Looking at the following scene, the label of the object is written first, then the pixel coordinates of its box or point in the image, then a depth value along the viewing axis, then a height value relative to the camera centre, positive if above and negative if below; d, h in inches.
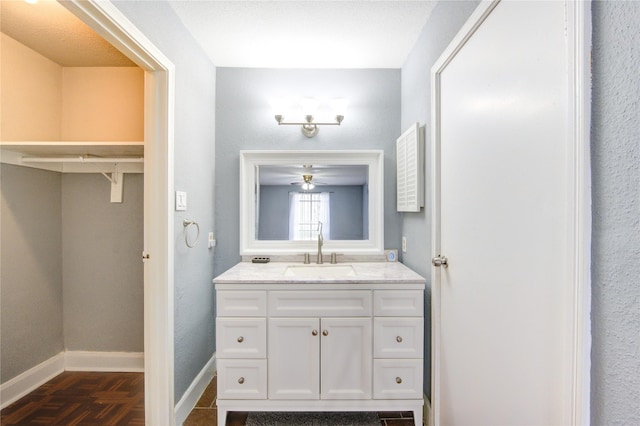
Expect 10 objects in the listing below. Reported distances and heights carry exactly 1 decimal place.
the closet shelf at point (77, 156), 70.8 +15.3
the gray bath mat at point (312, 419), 65.6 -47.9
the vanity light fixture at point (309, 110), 85.8 +30.8
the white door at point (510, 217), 28.9 -0.6
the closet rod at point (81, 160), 75.0 +14.0
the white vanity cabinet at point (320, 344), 63.7 -29.3
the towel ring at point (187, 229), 68.3 -4.0
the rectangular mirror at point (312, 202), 89.5 +3.3
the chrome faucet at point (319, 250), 86.5 -11.3
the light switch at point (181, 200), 64.6 +2.8
